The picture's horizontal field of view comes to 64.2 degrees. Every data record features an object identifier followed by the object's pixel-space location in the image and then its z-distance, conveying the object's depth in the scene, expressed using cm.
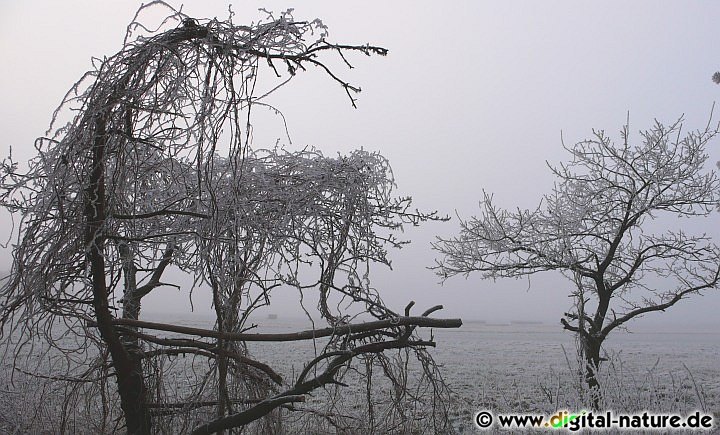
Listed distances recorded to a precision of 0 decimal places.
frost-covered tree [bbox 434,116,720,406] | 851
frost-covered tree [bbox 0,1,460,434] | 281
